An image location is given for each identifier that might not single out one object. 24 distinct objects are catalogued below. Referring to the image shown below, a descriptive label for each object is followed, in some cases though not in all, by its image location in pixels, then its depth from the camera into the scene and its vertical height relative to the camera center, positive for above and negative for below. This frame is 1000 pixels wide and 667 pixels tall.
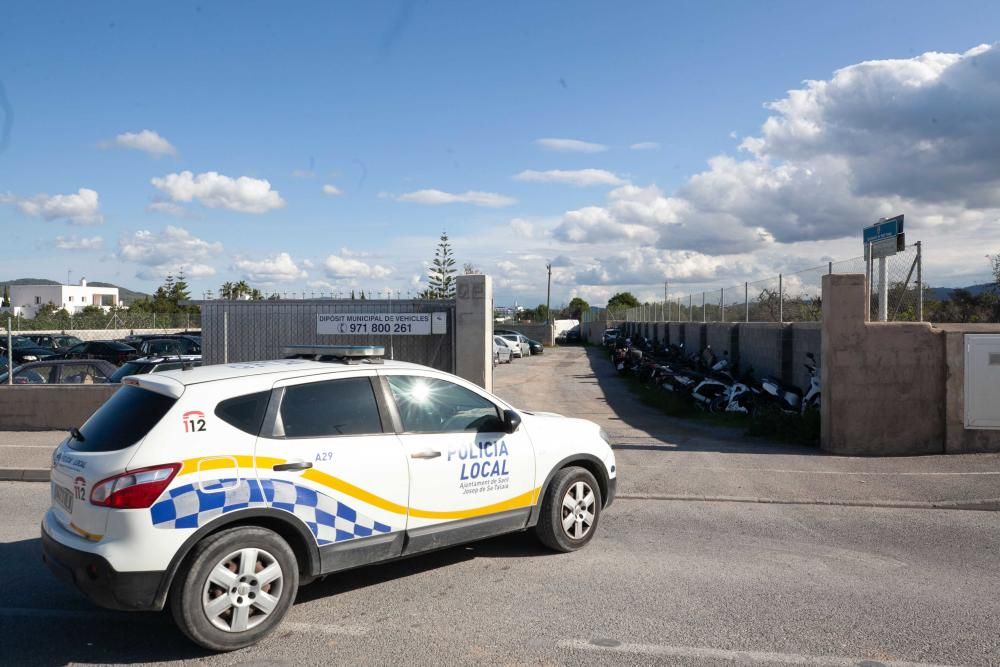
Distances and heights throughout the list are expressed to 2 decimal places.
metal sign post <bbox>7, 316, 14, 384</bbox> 12.59 -0.74
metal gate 13.25 -0.11
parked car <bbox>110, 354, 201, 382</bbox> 13.38 -0.73
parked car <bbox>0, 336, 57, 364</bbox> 28.87 -1.10
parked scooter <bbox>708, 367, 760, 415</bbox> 16.08 -1.48
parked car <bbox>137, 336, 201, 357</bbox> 24.98 -0.70
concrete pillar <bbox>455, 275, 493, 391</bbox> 12.93 -0.04
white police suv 4.57 -1.03
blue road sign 11.94 +1.57
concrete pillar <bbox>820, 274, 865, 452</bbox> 11.37 -0.17
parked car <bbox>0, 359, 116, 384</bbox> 13.91 -0.87
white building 133.12 +4.91
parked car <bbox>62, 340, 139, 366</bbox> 26.75 -0.97
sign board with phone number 13.09 +0.04
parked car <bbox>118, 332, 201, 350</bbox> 26.50 -0.65
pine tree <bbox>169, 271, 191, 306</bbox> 101.81 +4.72
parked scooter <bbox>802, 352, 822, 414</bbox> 13.68 -1.17
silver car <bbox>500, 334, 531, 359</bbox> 43.33 -0.99
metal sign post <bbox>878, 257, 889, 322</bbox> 11.88 +0.52
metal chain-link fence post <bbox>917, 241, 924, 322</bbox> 11.88 +0.62
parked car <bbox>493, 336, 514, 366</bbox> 37.58 -1.20
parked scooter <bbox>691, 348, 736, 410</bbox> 17.10 -1.34
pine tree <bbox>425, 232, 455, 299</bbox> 63.89 +4.40
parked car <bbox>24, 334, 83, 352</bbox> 37.99 -0.85
